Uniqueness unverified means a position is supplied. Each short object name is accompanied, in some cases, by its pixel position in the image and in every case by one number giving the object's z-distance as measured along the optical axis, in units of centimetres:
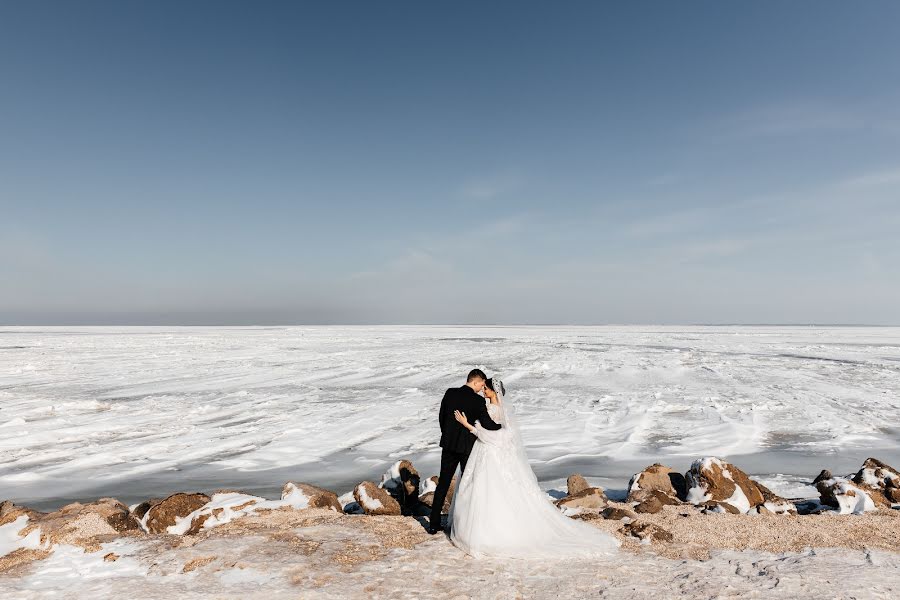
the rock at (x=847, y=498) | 623
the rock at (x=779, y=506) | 628
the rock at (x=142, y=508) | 644
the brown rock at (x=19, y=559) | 466
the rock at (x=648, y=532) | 537
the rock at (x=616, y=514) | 613
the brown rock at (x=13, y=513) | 549
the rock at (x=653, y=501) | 630
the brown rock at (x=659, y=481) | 712
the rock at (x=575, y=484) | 722
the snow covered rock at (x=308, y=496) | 647
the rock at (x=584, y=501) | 660
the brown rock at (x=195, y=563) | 465
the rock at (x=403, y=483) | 704
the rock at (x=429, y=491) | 680
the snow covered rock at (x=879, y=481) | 671
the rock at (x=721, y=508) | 624
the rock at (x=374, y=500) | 653
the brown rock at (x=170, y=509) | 603
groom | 522
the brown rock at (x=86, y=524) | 517
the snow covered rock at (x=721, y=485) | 656
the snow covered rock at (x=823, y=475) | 733
